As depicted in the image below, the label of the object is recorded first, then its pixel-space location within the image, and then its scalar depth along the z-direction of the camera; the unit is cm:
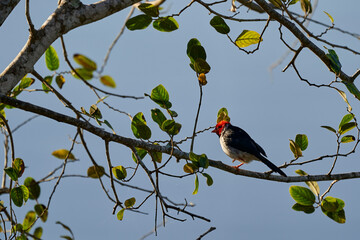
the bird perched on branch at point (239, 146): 1369
